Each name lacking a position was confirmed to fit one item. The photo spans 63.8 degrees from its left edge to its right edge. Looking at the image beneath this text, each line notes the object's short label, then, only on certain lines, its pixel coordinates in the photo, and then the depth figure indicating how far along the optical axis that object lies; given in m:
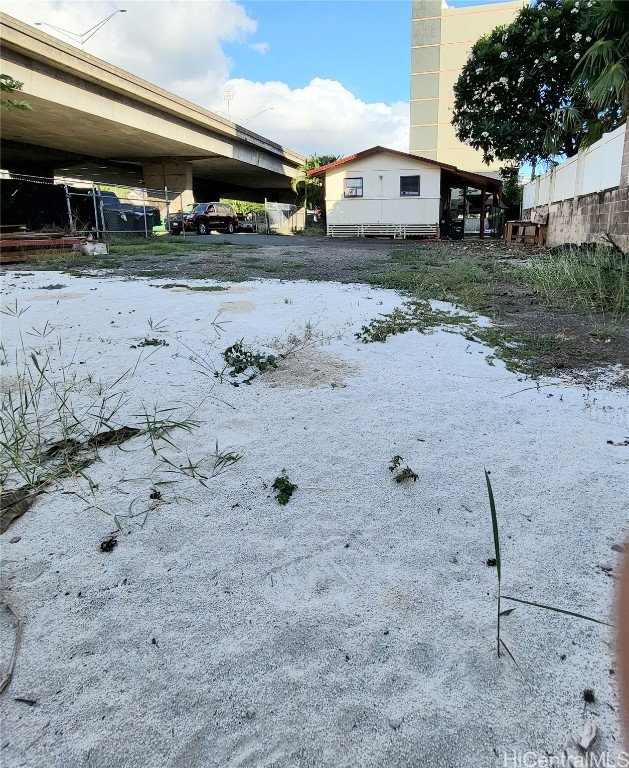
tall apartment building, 52.34
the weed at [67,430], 2.39
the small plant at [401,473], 2.45
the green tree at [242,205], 49.72
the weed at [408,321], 4.72
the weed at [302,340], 4.30
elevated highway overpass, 16.52
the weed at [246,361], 3.74
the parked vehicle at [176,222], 24.88
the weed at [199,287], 6.89
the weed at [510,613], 1.53
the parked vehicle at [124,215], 18.67
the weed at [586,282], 6.19
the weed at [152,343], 4.26
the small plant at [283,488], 2.29
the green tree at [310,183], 36.44
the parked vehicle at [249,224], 32.41
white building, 24.20
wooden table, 15.95
